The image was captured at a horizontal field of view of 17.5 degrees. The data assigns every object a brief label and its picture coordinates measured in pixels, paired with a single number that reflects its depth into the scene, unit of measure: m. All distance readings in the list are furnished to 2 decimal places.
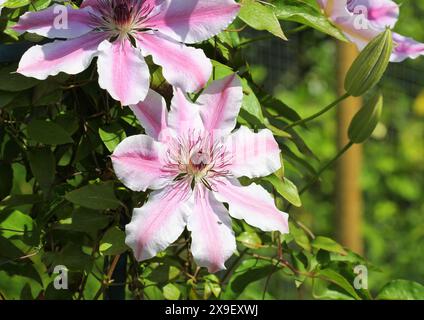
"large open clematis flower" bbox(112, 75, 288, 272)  1.04
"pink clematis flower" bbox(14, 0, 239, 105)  1.04
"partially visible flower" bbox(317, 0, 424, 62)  1.18
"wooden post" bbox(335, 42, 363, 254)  2.35
